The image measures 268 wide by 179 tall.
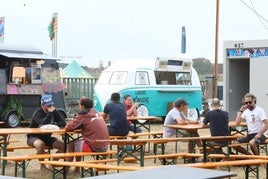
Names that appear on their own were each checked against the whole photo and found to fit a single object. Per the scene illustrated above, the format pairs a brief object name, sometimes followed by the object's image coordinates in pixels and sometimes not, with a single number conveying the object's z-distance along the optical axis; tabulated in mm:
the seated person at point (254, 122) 10242
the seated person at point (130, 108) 13508
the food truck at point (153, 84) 21688
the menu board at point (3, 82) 19016
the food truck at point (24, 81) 19250
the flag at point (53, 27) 28016
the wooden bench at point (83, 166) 7262
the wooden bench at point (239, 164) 7667
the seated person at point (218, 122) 10047
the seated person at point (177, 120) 11375
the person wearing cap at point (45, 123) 9649
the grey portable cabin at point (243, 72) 15531
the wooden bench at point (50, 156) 8508
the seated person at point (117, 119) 11241
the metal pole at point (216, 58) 21423
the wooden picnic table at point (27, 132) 9289
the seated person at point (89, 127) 9219
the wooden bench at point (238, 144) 10452
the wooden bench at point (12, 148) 10492
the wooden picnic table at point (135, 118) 12891
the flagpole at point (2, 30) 26619
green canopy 25938
